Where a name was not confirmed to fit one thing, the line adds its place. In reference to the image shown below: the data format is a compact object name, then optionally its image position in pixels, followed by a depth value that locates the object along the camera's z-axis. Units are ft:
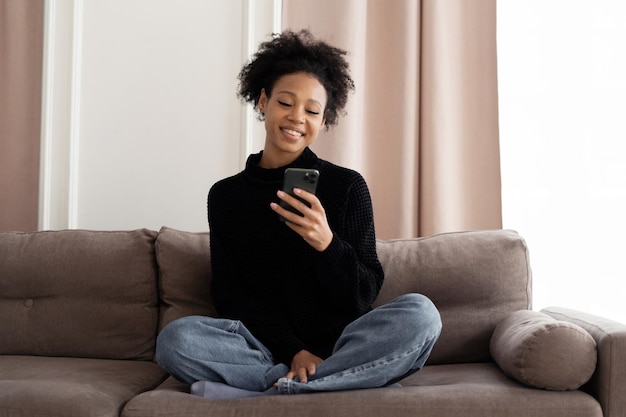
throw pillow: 5.28
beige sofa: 5.21
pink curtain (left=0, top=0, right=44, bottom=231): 9.24
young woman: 5.44
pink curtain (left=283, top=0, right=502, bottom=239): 8.70
